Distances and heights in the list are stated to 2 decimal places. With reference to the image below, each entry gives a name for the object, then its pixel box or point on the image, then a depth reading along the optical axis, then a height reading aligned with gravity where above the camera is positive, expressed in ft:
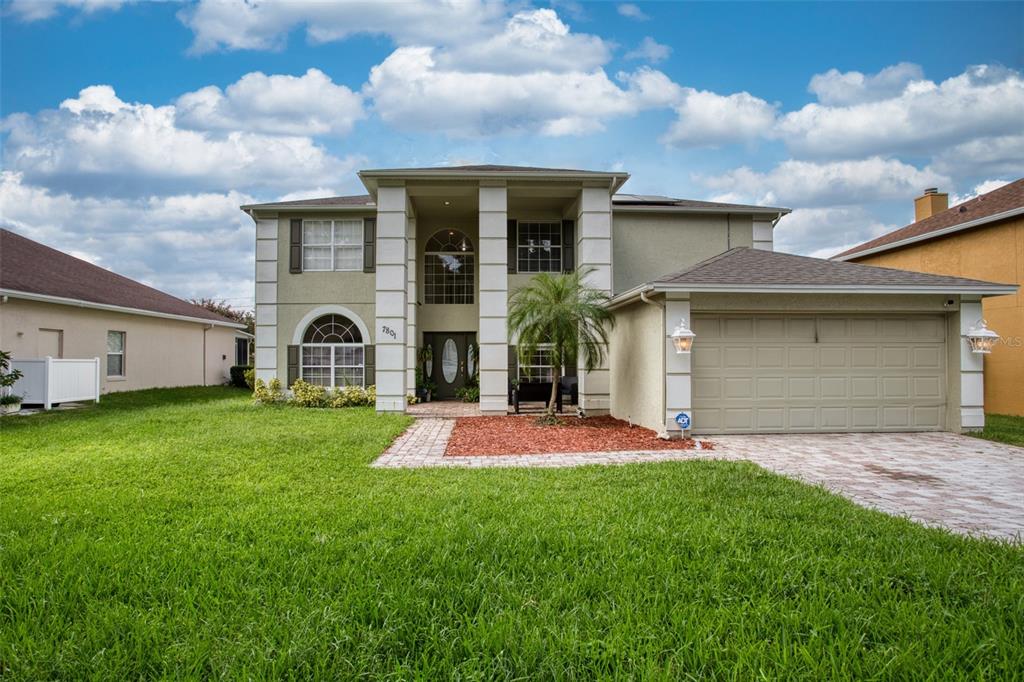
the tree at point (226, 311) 115.14 +8.17
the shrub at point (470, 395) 56.49 -4.45
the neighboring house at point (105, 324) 48.26 +2.76
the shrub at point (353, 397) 51.42 -4.36
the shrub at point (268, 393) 52.60 -4.05
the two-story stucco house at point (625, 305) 33.04 +3.24
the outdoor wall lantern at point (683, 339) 30.42 +0.72
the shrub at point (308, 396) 51.39 -4.21
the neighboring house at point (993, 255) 43.57 +8.46
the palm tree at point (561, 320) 36.04 +2.07
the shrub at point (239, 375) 78.48 -3.62
